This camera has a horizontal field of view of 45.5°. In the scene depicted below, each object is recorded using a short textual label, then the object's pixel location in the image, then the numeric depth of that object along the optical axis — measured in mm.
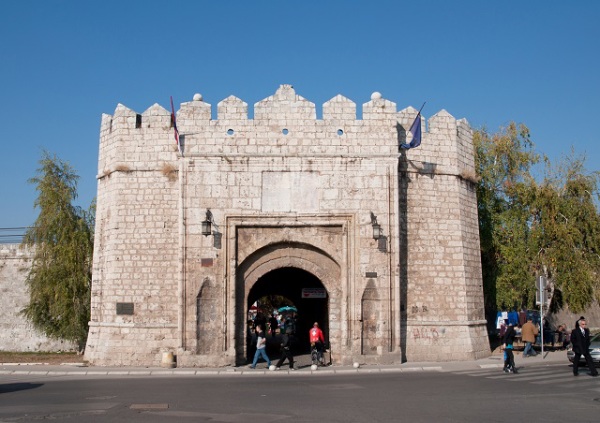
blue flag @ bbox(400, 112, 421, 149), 19141
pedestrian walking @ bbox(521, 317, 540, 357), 20422
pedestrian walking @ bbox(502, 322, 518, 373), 16672
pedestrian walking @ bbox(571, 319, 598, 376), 15784
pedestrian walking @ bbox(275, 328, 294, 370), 18312
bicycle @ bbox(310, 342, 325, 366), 18500
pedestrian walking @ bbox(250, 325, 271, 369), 18172
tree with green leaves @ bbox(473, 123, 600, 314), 23516
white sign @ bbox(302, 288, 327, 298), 23812
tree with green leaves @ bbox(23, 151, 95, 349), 23531
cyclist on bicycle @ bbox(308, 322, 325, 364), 18641
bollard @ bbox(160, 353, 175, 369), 18062
